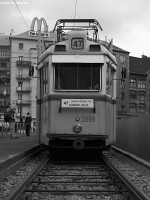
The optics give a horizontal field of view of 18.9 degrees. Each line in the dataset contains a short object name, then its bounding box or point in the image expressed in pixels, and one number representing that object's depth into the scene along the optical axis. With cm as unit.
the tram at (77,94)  1214
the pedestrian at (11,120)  2319
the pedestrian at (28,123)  2839
